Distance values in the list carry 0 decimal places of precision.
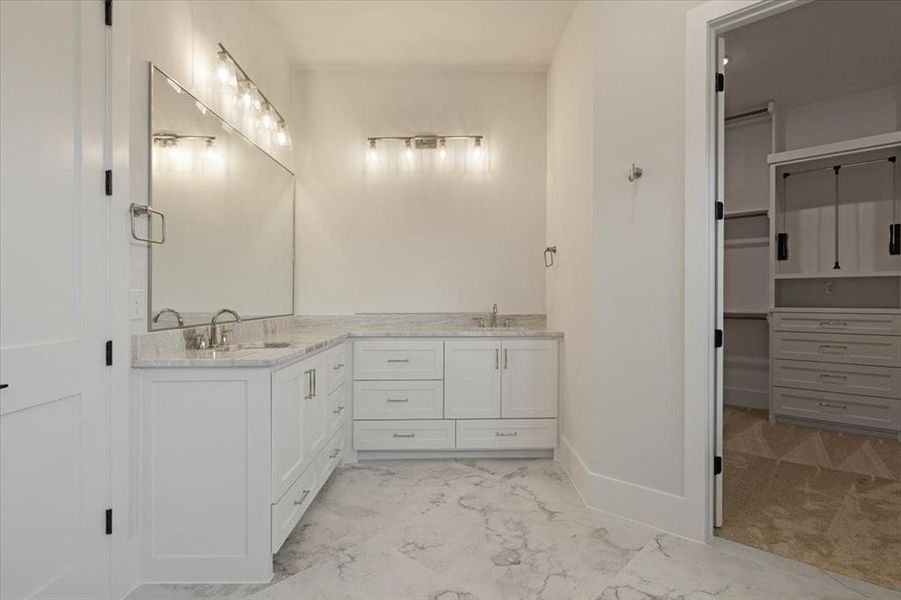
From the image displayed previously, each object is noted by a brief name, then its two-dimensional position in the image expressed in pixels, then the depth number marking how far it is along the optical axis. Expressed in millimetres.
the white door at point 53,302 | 1255
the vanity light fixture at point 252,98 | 2371
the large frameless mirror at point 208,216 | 1883
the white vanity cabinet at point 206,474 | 1678
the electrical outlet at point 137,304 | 1690
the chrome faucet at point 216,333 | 2178
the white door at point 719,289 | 1983
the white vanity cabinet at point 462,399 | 2980
